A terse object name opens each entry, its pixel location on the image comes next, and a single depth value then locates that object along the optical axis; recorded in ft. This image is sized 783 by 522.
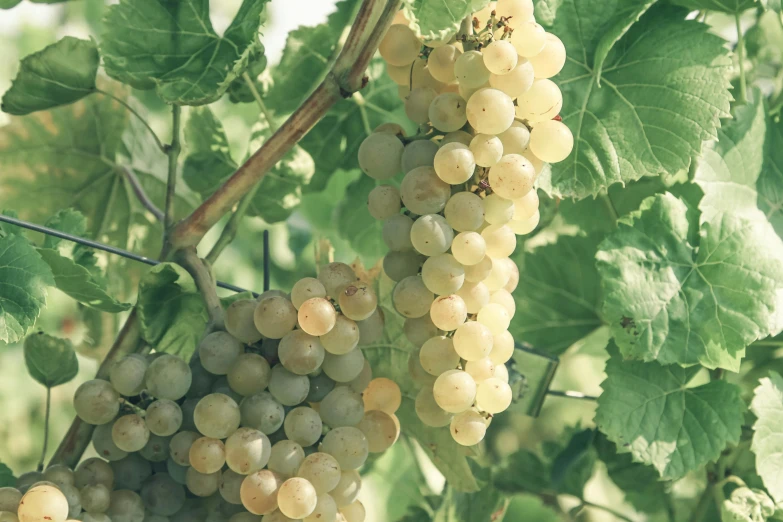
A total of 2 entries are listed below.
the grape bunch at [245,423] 2.41
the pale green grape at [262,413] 2.43
